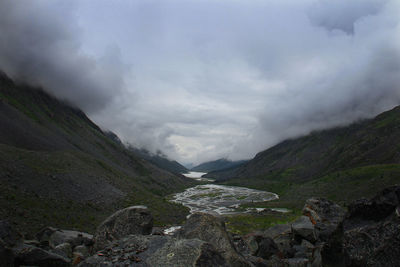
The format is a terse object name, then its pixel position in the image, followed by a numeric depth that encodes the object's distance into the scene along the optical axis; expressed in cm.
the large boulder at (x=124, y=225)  2011
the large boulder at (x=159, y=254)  953
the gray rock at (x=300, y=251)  1955
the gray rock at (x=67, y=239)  2439
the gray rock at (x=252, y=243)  2205
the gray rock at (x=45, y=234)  2625
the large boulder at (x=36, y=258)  1316
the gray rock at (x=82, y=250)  2054
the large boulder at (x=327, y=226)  1302
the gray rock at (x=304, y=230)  2292
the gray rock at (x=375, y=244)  977
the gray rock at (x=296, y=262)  1688
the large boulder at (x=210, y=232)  1440
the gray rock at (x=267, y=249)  2078
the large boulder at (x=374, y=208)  1138
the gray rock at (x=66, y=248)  2049
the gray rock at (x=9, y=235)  1358
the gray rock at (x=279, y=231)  2667
